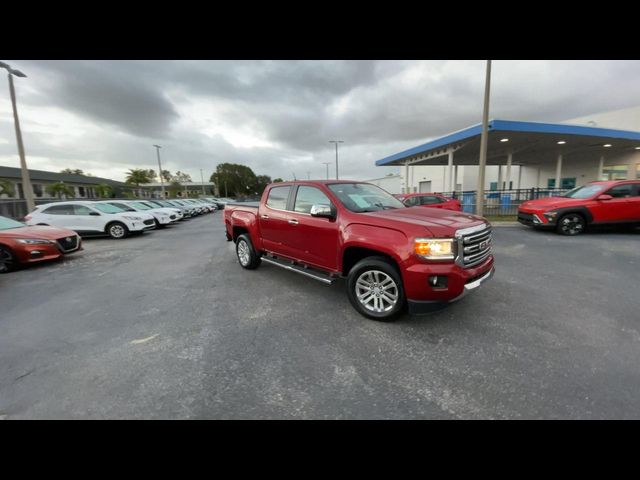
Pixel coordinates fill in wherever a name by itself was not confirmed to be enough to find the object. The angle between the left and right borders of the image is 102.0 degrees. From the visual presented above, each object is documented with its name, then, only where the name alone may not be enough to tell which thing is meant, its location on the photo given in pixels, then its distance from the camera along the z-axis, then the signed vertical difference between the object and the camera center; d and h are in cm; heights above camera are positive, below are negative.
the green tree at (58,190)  3788 +239
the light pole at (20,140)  1221 +336
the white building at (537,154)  1584 +367
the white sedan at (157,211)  1259 -43
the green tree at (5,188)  2698 +206
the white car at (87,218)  973 -49
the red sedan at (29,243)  602 -89
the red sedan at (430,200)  1118 -14
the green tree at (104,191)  4473 +247
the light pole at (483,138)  1081 +249
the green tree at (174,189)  7197 +399
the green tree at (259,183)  8762 +649
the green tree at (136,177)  5598 +587
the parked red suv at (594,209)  789 -46
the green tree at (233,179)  7650 +705
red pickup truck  294 -60
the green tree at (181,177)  8669 +875
